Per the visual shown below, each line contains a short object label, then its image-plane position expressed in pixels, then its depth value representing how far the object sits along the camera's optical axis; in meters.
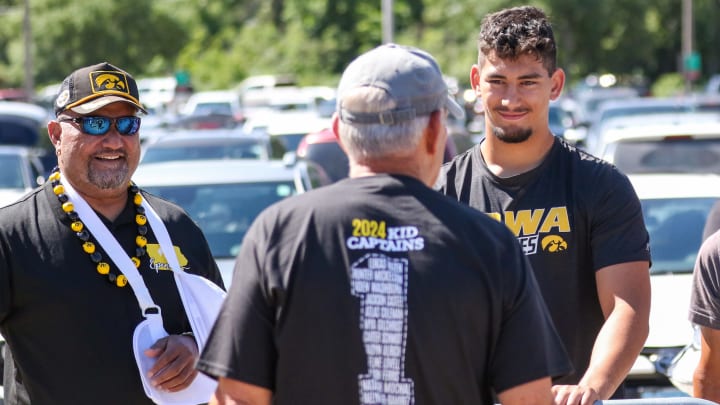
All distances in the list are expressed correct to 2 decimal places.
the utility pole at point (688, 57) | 45.31
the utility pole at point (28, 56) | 43.25
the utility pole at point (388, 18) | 29.70
